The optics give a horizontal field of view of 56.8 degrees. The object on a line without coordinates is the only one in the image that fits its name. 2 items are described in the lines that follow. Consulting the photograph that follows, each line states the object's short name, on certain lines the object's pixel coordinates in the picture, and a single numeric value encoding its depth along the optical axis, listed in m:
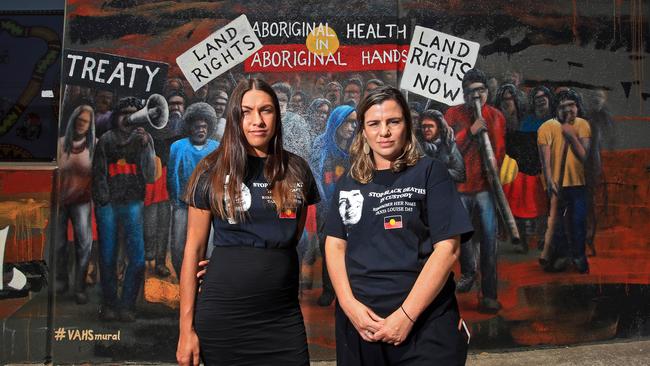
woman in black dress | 2.56
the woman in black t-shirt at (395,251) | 2.39
